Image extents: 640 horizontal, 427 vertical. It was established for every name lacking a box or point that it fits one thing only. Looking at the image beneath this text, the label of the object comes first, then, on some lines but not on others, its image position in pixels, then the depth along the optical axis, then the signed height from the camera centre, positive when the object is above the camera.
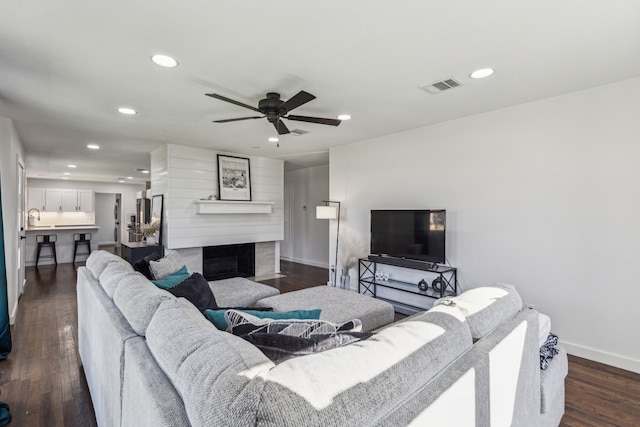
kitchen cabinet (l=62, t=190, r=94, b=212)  9.23 +0.39
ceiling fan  2.84 +0.97
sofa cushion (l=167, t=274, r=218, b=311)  2.05 -0.53
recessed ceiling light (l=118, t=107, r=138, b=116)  3.35 +1.13
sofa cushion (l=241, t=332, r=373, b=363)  1.08 -0.46
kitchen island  7.53 -0.74
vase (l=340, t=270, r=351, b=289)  5.13 -1.08
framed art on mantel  5.64 +0.68
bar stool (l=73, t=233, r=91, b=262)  8.09 -0.71
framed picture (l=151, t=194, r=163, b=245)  5.34 +0.05
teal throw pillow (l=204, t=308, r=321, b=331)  1.45 -0.48
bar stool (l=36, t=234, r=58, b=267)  7.55 -0.69
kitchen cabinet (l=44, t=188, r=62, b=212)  8.95 +0.40
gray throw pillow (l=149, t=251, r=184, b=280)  2.63 -0.46
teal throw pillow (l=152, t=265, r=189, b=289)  2.31 -0.52
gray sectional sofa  0.73 -0.46
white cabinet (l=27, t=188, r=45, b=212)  8.67 +0.41
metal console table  3.84 -0.89
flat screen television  3.84 -0.25
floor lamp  5.17 +0.01
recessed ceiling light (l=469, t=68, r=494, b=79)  2.52 +1.17
